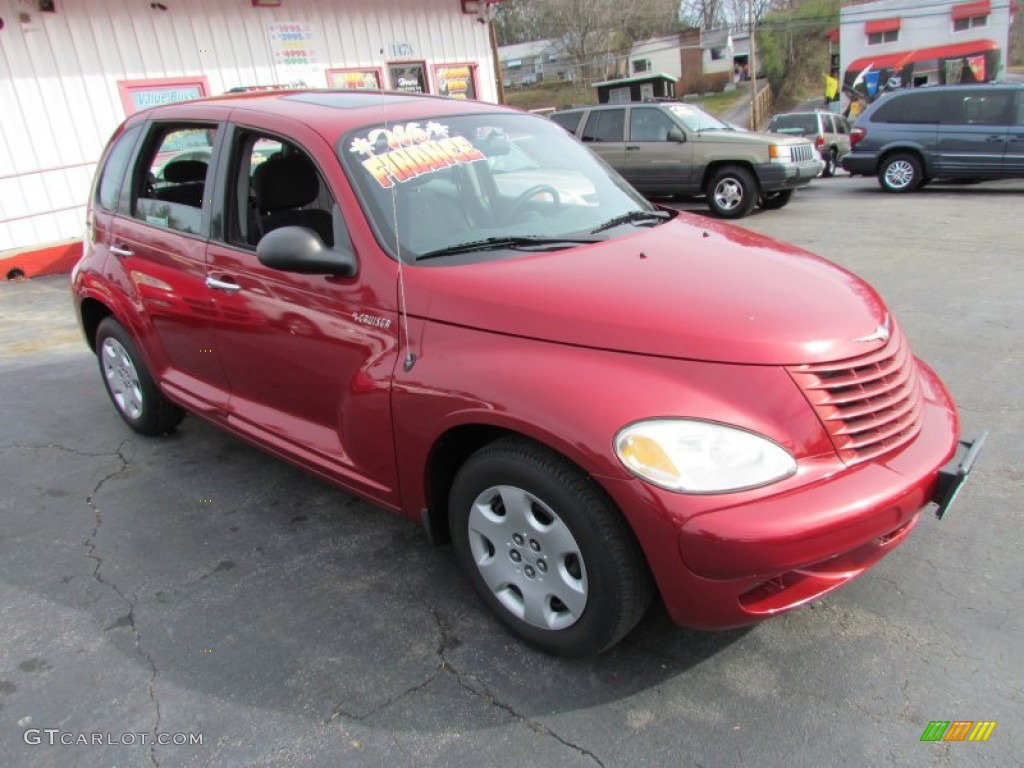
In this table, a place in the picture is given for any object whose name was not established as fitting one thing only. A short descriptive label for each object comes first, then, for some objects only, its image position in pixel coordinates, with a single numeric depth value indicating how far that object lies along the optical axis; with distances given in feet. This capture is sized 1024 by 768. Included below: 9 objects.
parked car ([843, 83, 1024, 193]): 38.99
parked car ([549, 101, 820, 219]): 36.24
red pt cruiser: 6.70
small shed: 67.31
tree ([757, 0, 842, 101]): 170.91
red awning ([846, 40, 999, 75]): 129.80
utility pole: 130.14
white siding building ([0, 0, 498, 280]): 30.04
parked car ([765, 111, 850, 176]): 66.49
